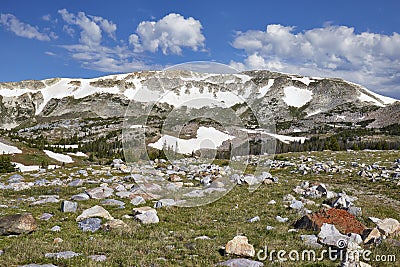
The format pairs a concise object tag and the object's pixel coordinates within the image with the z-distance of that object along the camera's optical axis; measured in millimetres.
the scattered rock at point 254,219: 16509
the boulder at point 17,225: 13334
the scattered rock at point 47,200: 20552
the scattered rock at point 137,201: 20709
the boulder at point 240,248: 11227
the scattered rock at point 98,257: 10523
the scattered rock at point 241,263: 10234
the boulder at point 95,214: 16016
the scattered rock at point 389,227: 13391
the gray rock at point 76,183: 28731
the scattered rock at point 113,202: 20234
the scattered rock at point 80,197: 21728
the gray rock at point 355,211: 17094
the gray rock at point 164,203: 19572
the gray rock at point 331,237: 11844
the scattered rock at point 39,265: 9602
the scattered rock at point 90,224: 14438
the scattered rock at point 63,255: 10481
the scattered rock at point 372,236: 12188
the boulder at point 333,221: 13510
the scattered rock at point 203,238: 13262
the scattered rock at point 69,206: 17797
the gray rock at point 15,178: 32719
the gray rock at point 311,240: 12086
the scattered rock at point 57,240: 12289
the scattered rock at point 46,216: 16125
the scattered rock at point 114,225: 14445
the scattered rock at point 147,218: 15978
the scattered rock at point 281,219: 16075
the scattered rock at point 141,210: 17078
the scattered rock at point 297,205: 18952
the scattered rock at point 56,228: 14127
